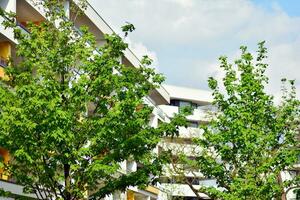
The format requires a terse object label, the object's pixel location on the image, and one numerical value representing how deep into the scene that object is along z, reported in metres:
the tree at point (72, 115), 15.02
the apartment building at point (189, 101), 64.19
